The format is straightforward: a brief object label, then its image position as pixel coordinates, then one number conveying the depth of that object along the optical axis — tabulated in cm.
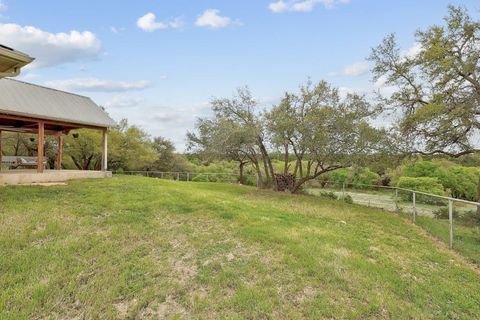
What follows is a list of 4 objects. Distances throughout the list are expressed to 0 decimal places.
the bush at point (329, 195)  1456
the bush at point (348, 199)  1381
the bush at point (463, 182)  3469
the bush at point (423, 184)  3161
